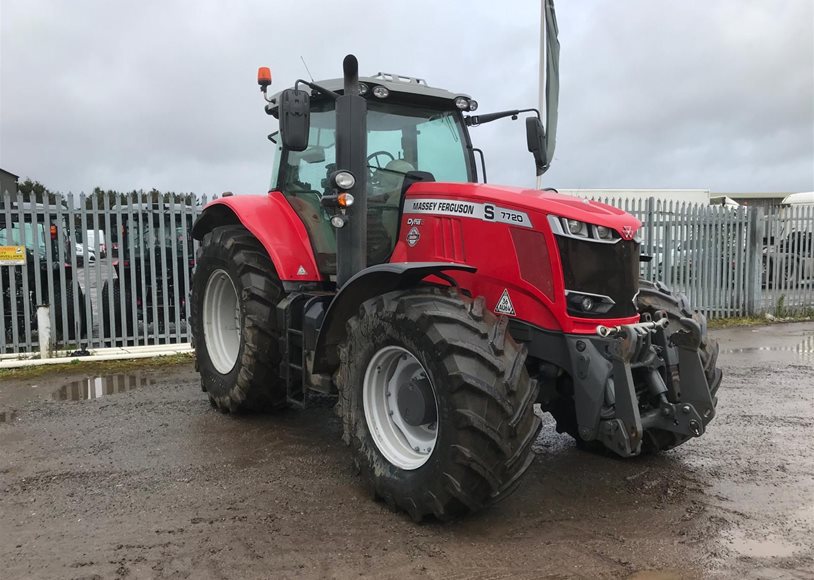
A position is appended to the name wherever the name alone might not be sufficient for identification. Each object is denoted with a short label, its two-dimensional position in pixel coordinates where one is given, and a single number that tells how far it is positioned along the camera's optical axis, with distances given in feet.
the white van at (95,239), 27.61
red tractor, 10.47
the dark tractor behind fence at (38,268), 26.76
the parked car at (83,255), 27.50
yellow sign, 26.45
